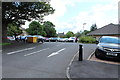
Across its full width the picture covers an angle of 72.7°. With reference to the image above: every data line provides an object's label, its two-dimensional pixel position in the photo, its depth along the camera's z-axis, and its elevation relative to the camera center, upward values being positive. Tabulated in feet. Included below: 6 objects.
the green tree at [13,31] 84.54 +8.25
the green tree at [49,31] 135.23 +13.14
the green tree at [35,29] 116.21 +14.27
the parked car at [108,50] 17.63 -2.45
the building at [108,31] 66.71 +6.96
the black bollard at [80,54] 16.96 -3.25
